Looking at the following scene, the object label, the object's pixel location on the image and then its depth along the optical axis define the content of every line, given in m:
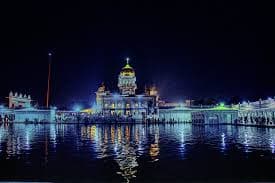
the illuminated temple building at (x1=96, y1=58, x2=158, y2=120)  54.98
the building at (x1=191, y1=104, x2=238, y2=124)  43.78
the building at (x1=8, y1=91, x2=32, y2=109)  48.59
